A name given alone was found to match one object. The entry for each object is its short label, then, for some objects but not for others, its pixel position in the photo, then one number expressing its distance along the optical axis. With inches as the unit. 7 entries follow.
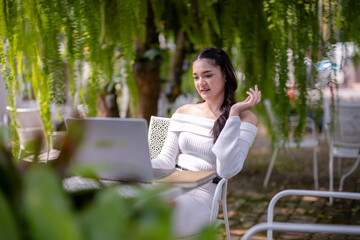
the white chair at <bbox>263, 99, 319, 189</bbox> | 161.6
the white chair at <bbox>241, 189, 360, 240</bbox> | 37.0
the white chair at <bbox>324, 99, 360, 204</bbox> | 143.0
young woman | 72.7
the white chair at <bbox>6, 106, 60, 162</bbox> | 138.9
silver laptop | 57.9
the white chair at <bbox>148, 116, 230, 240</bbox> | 90.9
